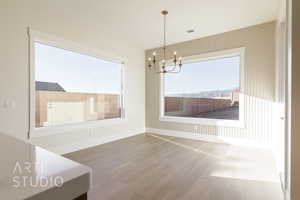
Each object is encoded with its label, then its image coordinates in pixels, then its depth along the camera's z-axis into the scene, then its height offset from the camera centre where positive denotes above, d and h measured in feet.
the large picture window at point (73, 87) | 11.48 +0.91
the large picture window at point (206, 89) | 15.00 +0.95
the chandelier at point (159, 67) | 18.47 +3.57
